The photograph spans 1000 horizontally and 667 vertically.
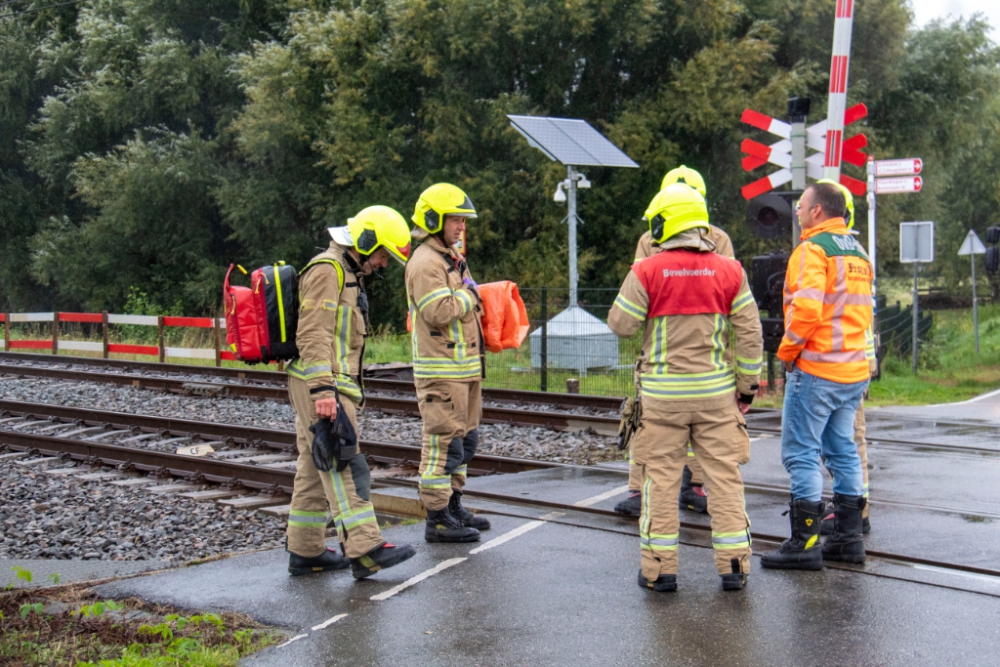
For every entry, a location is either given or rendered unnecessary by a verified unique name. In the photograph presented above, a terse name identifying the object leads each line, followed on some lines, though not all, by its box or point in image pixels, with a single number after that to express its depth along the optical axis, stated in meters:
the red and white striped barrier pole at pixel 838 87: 9.24
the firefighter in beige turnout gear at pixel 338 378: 5.88
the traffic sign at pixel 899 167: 15.73
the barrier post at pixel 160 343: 21.52
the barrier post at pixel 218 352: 20.41
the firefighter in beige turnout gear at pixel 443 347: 6.54
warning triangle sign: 25.22
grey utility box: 16.31
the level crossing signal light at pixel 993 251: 22.48
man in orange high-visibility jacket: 6.02
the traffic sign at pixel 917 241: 18.66
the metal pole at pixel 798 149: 10.62
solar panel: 17.45
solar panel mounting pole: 17.62
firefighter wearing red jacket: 5.62
